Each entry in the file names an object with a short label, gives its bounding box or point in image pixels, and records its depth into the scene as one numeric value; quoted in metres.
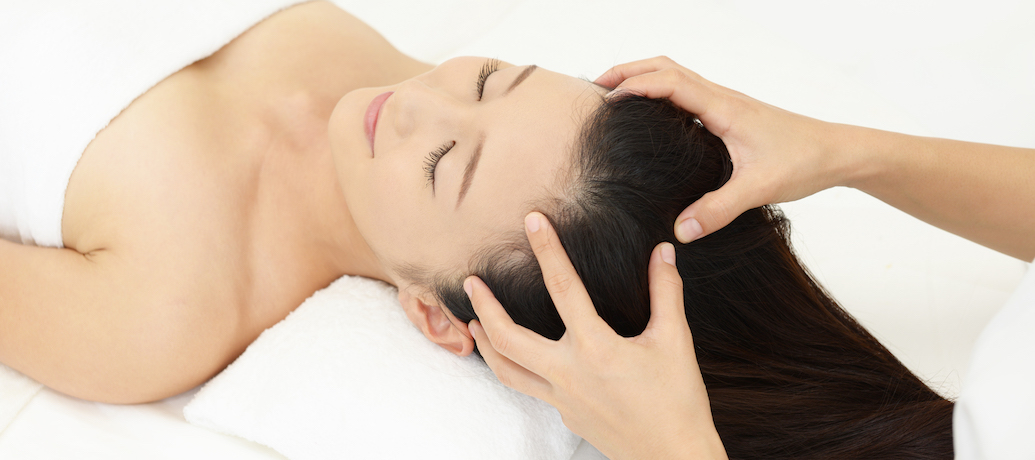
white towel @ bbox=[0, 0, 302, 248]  1.11
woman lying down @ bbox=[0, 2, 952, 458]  1.05
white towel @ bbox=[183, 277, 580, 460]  1.09
